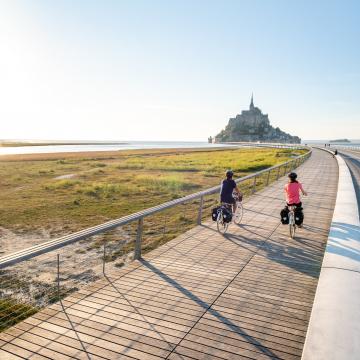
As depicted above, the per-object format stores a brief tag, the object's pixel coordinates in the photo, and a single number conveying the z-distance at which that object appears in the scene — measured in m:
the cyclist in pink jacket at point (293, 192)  10.64
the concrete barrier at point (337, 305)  4.10
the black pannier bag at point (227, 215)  10.89
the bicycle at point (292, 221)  10.55
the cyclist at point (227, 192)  11.11
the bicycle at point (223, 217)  10.94
